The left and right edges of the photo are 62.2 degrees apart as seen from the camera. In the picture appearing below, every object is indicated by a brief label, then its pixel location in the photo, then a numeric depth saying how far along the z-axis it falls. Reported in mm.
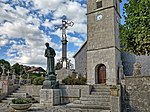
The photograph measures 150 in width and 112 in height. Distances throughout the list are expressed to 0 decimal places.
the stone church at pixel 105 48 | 11608
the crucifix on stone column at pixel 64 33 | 15146
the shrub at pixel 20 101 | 6206
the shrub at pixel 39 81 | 9906
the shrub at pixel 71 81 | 9238
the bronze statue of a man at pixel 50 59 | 8314
